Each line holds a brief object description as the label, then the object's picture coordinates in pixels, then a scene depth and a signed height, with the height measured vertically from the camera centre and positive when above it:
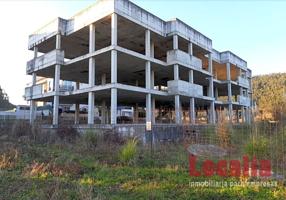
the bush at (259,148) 7.61 -0.78
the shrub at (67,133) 16.70 -0.79
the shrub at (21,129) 16.81 -0.49
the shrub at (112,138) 13.44 -0.92
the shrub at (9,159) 8.33 -1.26
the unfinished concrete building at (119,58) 21.12 +5.65
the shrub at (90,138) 12.44 -0.84
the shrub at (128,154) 8.75 -1.08
